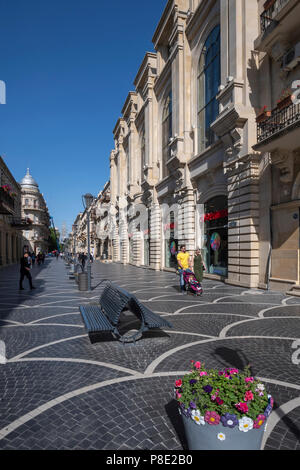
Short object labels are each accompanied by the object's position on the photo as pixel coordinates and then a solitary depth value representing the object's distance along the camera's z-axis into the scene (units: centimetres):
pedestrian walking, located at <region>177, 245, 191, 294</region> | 1124
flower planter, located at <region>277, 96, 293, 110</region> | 979
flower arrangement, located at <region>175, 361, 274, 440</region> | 195
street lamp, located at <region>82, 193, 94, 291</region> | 1310
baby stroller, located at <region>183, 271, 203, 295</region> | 1050
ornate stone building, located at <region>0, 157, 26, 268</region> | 2430
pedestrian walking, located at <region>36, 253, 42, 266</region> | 3354
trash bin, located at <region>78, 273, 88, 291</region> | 1203
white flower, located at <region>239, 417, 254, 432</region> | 193
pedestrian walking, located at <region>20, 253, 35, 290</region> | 1267
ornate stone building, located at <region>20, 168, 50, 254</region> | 6800
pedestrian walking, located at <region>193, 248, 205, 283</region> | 1174
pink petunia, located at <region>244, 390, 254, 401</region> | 199
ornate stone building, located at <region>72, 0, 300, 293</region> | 1069
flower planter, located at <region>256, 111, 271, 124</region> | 1084
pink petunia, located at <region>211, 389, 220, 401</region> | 203
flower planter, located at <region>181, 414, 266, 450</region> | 197
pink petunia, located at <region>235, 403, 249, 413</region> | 193
